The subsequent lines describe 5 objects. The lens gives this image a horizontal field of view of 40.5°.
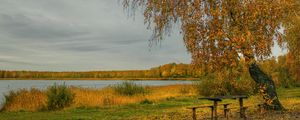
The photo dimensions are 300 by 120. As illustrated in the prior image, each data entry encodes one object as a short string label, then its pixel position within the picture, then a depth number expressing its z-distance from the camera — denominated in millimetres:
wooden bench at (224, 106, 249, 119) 15355
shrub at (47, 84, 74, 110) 24281
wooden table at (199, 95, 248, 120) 14228
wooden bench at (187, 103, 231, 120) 14383
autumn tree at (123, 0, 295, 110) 14797
